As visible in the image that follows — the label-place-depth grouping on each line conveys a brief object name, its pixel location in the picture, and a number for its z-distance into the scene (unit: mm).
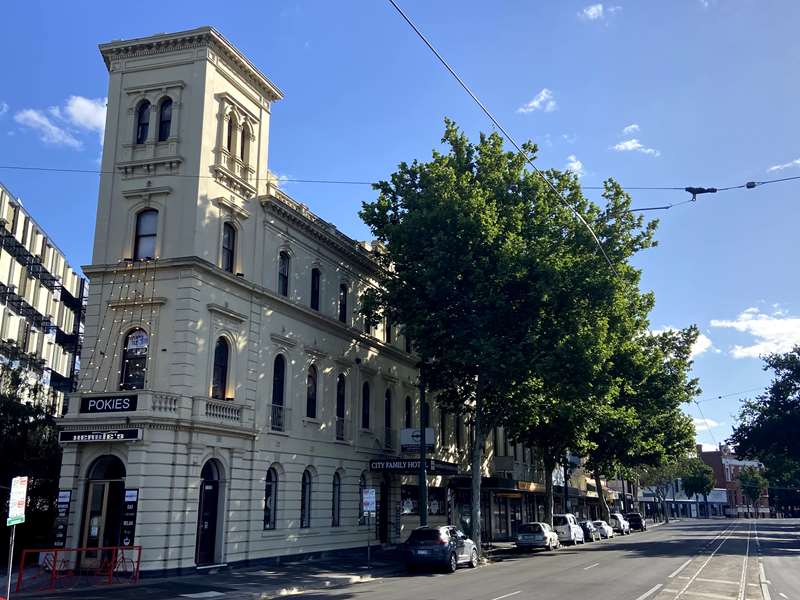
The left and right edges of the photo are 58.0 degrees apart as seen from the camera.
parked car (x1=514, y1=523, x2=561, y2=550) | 36469
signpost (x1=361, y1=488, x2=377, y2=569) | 24969
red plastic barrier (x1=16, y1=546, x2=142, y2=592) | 19375
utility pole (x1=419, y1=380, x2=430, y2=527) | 28234
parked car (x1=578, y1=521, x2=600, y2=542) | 48031
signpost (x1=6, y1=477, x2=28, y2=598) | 12993
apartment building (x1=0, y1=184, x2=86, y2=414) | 48406
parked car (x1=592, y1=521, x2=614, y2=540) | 50531
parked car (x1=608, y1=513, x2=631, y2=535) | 60031
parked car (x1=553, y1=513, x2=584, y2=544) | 42750
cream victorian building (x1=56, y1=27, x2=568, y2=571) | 21703
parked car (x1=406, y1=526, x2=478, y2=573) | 24672
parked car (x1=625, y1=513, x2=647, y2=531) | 68688
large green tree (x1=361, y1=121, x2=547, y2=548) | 27359
